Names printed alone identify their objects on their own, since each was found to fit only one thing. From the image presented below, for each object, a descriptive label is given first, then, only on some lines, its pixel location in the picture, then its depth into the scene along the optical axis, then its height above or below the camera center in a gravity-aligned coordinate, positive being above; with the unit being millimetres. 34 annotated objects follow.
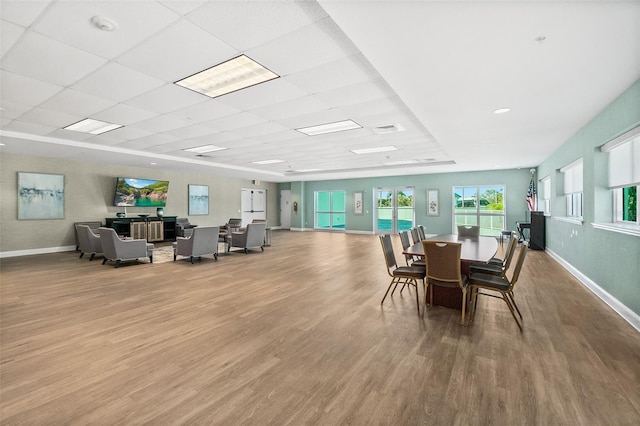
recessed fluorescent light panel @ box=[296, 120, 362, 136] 5609 +1657
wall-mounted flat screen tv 9859 +651
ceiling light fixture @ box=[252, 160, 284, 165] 9797 +1652
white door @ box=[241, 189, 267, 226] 14880 +317
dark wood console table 9461 -554
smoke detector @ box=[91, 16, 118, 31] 2469 +1622
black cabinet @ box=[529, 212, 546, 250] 8560 -660
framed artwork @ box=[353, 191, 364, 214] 14422 +393
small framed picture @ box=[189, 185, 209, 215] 12398 +482
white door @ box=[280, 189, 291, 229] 16609 +63
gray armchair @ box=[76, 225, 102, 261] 7207 -785
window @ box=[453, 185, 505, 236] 11523 +98
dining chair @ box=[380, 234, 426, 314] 3710 -796
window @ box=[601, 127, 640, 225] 3680 +476
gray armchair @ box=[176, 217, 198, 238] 10796 -550
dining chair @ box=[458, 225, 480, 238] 5797 -440
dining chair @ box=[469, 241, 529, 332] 3171 -828
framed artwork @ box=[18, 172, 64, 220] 8086 +433
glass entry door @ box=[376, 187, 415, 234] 13336 -10
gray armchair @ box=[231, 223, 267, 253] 8250 -764
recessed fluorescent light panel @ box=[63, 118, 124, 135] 5522 +1668
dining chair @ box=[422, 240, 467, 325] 3242 -620
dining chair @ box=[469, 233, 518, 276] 3843 -815
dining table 3514 -569
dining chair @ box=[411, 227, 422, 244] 5570 -496
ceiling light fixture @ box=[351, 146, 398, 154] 7650 +1646
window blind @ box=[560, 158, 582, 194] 5910 +725
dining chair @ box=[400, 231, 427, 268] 4461 -549
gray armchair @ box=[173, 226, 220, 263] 6840 -796
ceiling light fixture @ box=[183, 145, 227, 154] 7484 +1632
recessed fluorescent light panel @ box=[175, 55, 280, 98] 3342 +1666
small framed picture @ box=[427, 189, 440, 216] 12570 +291
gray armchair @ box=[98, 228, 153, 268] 6406 -832
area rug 7176 -1205
